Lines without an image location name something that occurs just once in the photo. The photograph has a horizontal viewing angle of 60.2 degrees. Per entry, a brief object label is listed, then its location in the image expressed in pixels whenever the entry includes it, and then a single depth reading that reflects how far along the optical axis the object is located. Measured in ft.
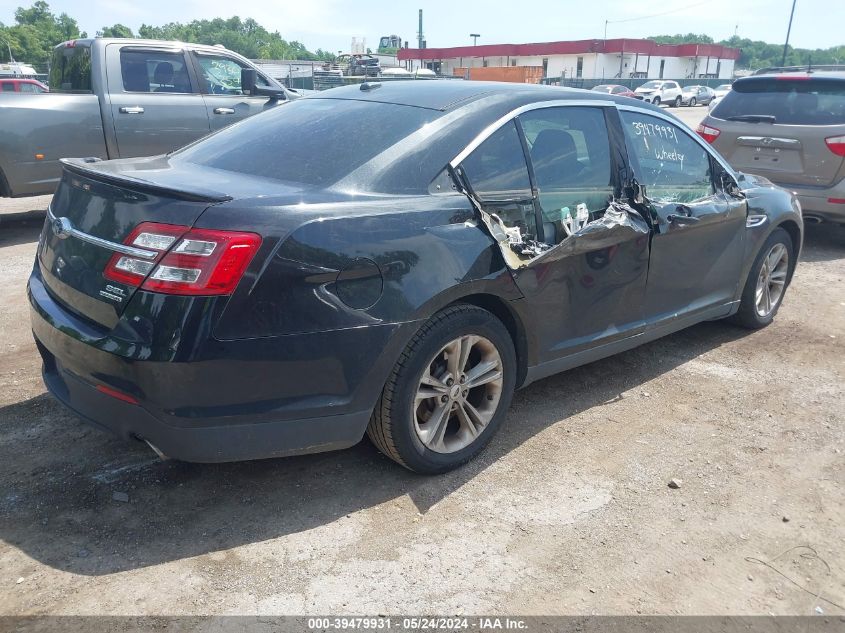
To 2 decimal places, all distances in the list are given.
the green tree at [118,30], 325.01
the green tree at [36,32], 263.08
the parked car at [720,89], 165.89
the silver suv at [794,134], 24.03
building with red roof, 213.87
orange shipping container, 127.75
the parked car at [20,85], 39.77
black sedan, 8.44
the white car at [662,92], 145.89
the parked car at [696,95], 153.58
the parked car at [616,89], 127.61
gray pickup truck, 24.18
